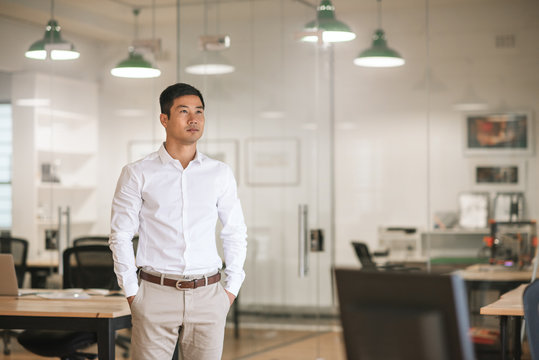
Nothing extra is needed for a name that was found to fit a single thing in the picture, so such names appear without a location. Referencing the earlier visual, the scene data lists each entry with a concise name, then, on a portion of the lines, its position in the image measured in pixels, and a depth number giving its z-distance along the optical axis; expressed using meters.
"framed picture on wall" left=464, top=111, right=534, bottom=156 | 6.38
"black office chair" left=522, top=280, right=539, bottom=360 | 3.27
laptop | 4.72
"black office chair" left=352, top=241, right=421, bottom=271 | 7.30
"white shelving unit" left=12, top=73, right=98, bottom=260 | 7.11
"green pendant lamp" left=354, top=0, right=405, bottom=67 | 7.07
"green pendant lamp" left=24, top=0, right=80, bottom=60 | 7.18
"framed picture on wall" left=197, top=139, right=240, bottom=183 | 6.64
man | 3.49
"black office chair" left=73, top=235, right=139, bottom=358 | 6.37
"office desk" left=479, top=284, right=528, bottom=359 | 4.08
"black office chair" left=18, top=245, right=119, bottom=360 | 5.32
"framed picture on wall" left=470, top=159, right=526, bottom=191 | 6.39
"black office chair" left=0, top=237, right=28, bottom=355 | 6.88
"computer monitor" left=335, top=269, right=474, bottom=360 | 2.08
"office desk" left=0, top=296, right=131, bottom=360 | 4.05
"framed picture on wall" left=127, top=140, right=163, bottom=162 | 7.56
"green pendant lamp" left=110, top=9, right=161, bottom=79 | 7.44
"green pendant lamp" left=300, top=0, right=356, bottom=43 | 6.70
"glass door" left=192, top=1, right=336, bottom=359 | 6.86
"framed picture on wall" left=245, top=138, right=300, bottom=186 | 6.99
